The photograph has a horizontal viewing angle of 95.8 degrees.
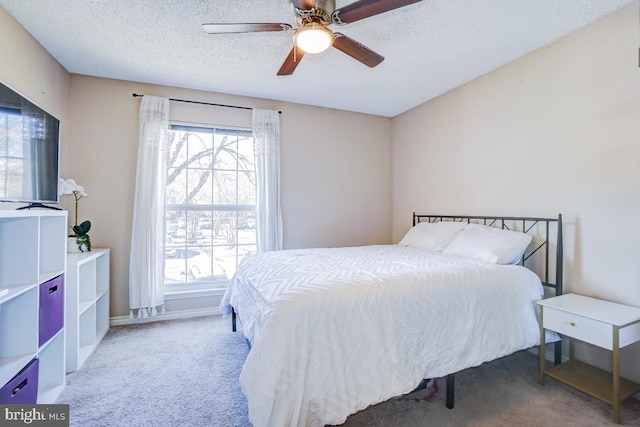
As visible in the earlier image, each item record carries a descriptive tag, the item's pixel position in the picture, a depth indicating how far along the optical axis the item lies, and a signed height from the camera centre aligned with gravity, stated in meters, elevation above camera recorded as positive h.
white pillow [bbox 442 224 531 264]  2.27 -0.26
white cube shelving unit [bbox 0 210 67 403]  1.58 -0.41
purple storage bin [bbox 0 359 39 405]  1.37 -0.89
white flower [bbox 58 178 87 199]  2.58 +0.23
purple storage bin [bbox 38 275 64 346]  1.74 -0.61
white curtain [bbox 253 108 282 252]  3.47 +0.38
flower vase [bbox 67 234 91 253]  2.57 -0.28
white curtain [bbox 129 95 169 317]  3.02 -0.01
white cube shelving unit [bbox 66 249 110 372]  2.12 -0.77
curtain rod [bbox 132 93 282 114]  3.10 +1.27
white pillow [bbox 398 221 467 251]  2.87 -0.22
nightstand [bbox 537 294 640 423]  1.65 -0.72
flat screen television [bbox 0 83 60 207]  1.65 +0.39
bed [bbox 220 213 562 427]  1.34 -0.59
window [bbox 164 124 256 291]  3.33 +0.08
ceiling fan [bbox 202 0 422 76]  1.54 +1.11
